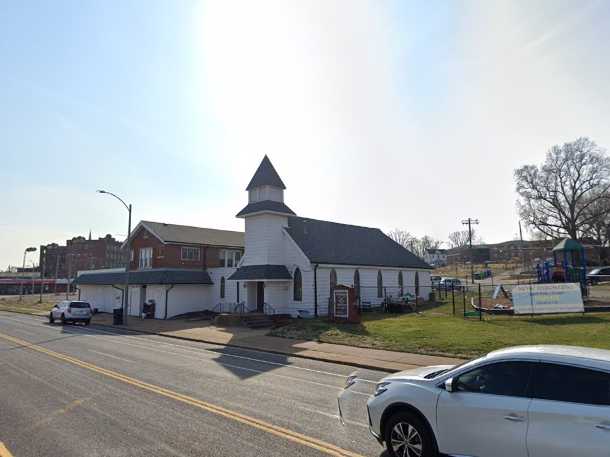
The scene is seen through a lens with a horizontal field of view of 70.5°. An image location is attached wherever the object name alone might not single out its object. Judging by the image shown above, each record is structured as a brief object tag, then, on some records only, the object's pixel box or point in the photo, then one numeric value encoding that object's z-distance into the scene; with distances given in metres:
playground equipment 33.22
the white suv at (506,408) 4.72
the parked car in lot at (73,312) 32.75
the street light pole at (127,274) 31.32
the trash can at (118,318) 32.06
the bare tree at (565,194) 61.91
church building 31.72
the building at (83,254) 132.75
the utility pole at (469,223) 75.68
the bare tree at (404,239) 127.21
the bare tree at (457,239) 156.38
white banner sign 24.80
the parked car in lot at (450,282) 51.08
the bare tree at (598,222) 63.60
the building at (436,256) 134.38
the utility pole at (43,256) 141.49
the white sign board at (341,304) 27.59
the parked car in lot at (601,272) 54.22
